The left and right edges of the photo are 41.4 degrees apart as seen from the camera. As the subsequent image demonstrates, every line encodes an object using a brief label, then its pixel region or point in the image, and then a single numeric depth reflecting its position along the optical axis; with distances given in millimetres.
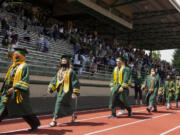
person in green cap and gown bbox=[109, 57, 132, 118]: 8898
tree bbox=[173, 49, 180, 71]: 70500
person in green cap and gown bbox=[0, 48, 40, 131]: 5551
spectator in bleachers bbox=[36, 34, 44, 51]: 15000
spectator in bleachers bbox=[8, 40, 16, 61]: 11377
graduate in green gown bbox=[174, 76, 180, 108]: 15063
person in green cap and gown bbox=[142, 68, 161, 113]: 11148
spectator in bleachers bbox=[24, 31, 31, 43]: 15258
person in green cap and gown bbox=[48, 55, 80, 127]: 6855
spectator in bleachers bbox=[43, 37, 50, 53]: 15151
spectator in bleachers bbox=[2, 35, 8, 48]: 12013
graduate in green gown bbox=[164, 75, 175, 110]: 14293
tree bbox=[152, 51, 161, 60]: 68375
